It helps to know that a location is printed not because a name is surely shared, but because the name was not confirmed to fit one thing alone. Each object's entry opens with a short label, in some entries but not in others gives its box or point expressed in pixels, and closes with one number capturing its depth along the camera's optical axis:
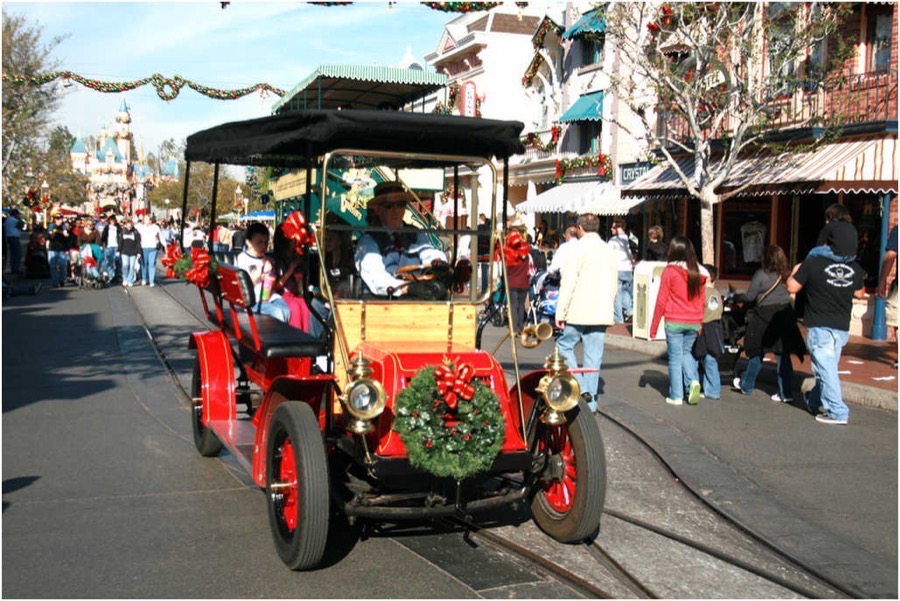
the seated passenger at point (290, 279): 6.68
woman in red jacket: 8.93
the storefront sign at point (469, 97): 39.22
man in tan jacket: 8.12
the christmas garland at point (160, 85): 26.88
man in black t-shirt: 8.23
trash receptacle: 13.72
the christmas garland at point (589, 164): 29.42
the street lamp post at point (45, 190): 46.16
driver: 5.47
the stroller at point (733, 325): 10.48
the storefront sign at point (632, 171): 26.83
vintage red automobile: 4.49
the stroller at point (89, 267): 22.67
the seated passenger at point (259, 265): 7.04
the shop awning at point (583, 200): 26.30
